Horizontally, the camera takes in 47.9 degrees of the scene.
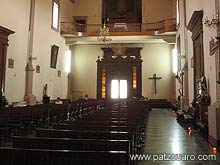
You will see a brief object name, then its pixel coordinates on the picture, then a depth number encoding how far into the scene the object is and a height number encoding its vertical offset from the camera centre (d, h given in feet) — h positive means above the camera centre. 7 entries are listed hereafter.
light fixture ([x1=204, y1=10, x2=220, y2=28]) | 21.20 +6.54
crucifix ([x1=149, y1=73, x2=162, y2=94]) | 73.77 +5.20
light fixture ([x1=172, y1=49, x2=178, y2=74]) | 71.85 +10.14
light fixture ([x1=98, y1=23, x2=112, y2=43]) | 59.41 +15.34
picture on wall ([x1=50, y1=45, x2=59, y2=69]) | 60.18 +9.67
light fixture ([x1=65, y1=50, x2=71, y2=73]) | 72.33 +9.80
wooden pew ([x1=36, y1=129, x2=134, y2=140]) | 13.01 -2.06
